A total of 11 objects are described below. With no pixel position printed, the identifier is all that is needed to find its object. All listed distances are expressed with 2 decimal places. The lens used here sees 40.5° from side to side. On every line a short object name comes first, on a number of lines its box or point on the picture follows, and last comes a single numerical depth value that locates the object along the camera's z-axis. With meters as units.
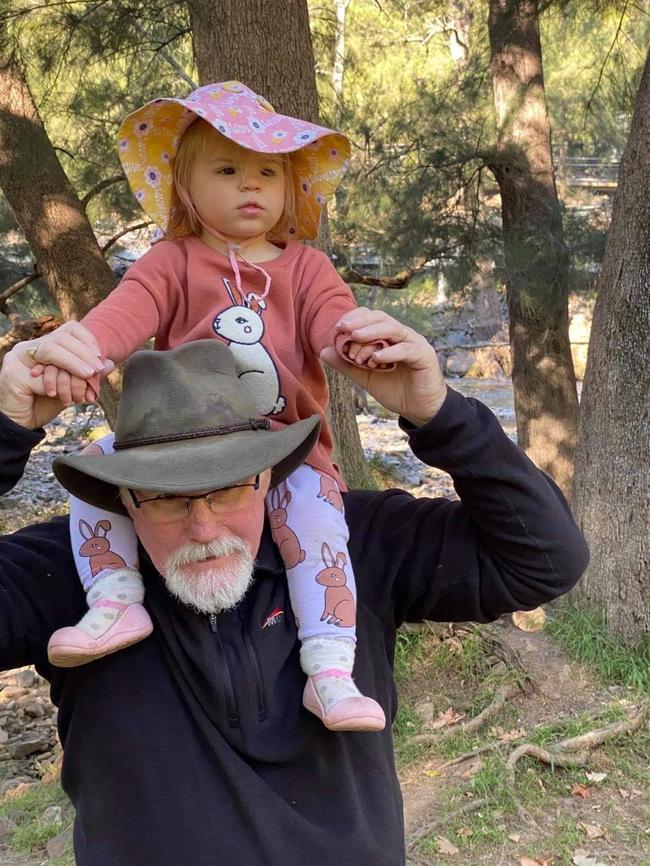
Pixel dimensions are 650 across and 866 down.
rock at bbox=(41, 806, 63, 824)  3.73
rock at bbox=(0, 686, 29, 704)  5.36
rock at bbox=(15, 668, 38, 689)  5.56
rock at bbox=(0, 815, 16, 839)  3.76
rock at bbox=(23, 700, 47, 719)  5.14
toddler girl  1.62
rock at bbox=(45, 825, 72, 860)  3.51
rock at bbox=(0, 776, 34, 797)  4.11
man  1.54
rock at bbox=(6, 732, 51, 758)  4.63
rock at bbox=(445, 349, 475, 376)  19.77
